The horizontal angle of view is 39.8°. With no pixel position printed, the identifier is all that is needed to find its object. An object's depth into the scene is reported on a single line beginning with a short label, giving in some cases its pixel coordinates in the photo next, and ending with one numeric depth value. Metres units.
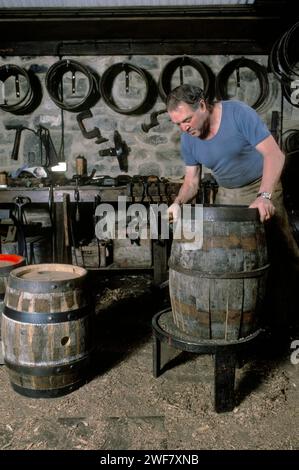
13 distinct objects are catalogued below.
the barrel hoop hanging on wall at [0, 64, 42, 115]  6.03
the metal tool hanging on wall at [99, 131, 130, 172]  6.17
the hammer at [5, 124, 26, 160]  6.19
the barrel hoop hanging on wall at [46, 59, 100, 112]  6.00
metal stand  2.40
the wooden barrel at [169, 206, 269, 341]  2.35
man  2.72
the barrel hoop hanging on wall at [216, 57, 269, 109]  6.10
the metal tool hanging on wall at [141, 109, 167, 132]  6.18
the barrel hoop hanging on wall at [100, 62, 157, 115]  6.05
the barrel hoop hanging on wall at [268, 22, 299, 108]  5.60
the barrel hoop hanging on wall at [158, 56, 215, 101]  6.04
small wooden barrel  2.46
